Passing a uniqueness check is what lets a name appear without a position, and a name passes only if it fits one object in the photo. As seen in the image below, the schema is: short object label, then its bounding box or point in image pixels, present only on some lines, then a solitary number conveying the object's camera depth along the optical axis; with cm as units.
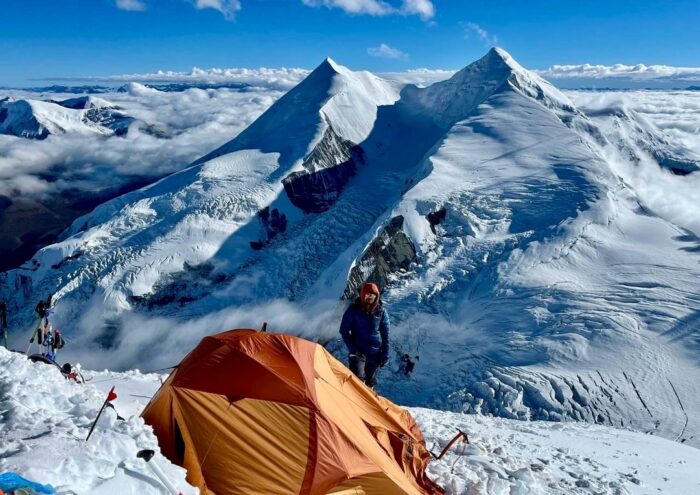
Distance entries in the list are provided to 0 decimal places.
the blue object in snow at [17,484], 509
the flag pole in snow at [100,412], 669
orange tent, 776
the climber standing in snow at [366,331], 1167
